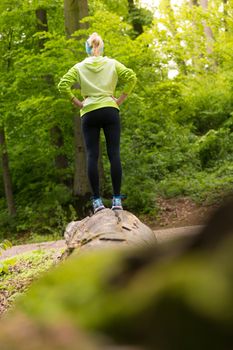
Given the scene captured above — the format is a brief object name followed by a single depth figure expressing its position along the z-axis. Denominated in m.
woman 5.56
